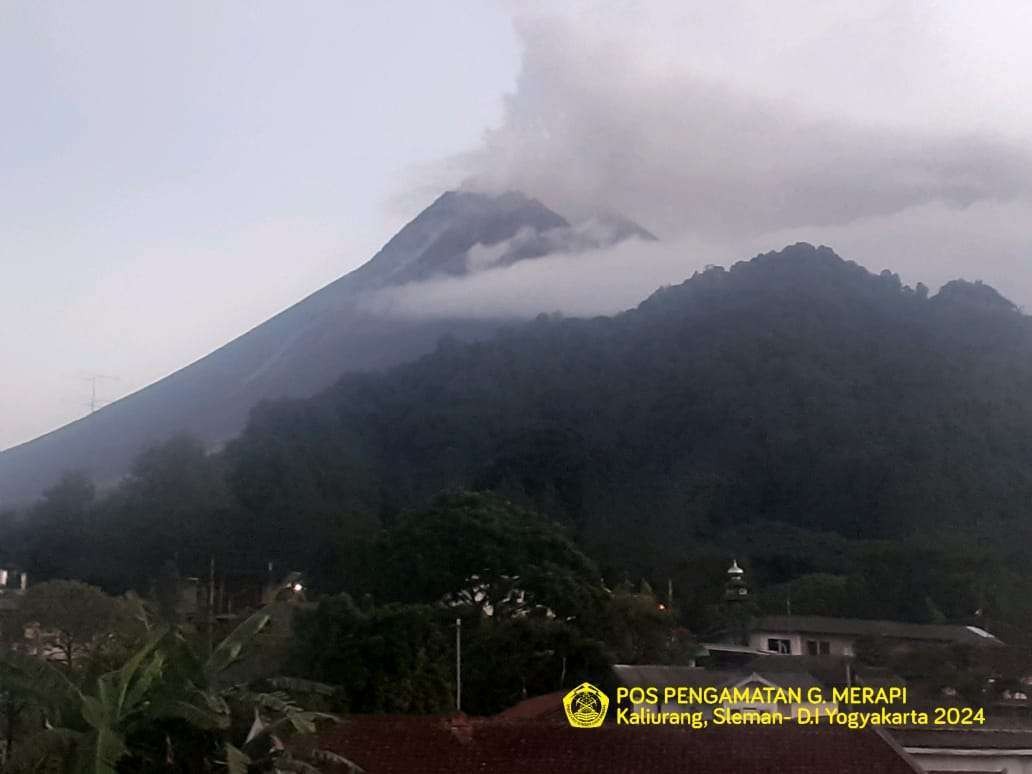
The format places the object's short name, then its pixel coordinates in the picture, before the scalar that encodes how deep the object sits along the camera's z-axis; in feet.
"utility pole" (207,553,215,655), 148.46
